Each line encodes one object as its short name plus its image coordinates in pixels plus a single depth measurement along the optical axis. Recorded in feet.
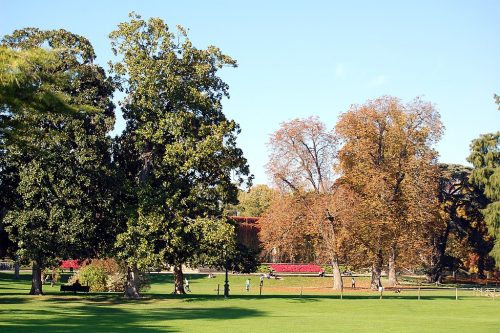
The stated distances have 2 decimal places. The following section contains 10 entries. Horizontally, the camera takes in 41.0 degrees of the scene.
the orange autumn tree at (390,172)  192.75
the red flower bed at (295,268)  295.89
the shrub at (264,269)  285.04
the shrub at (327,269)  291.79
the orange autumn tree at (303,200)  193.16
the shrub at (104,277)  179.32
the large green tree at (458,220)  255.29
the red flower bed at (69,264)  295.91
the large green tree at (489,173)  221.87
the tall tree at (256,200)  435.12
